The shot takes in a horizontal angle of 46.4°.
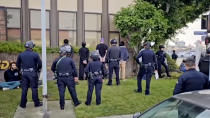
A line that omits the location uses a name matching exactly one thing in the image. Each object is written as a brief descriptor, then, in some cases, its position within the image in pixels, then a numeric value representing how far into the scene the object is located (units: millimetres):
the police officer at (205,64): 6334
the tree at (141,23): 11859
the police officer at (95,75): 6822
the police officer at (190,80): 4402
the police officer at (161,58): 11703
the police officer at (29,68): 6484
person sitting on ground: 8859
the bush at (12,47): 10623
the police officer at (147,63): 7840
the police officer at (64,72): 6453
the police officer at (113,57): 8867
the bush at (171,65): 14862
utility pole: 6270
